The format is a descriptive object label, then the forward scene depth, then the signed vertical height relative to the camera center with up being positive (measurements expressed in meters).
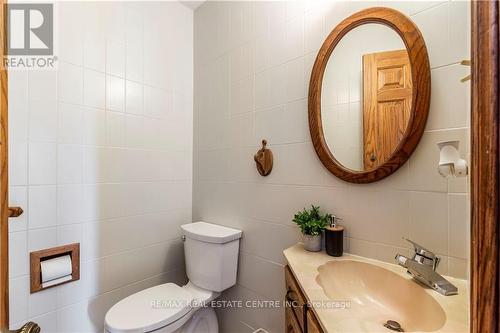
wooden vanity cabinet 0.69 -0.49
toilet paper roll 1.13 -0.52
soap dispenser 1.00 -0.32
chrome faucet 0.72 -0.34
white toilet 1.16 -0.73
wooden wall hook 1.33 +0.03
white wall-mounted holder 0.60 +0.01
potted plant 1.05 -0.27
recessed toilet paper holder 1.12 -0.48
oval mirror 0.88 +0.29
